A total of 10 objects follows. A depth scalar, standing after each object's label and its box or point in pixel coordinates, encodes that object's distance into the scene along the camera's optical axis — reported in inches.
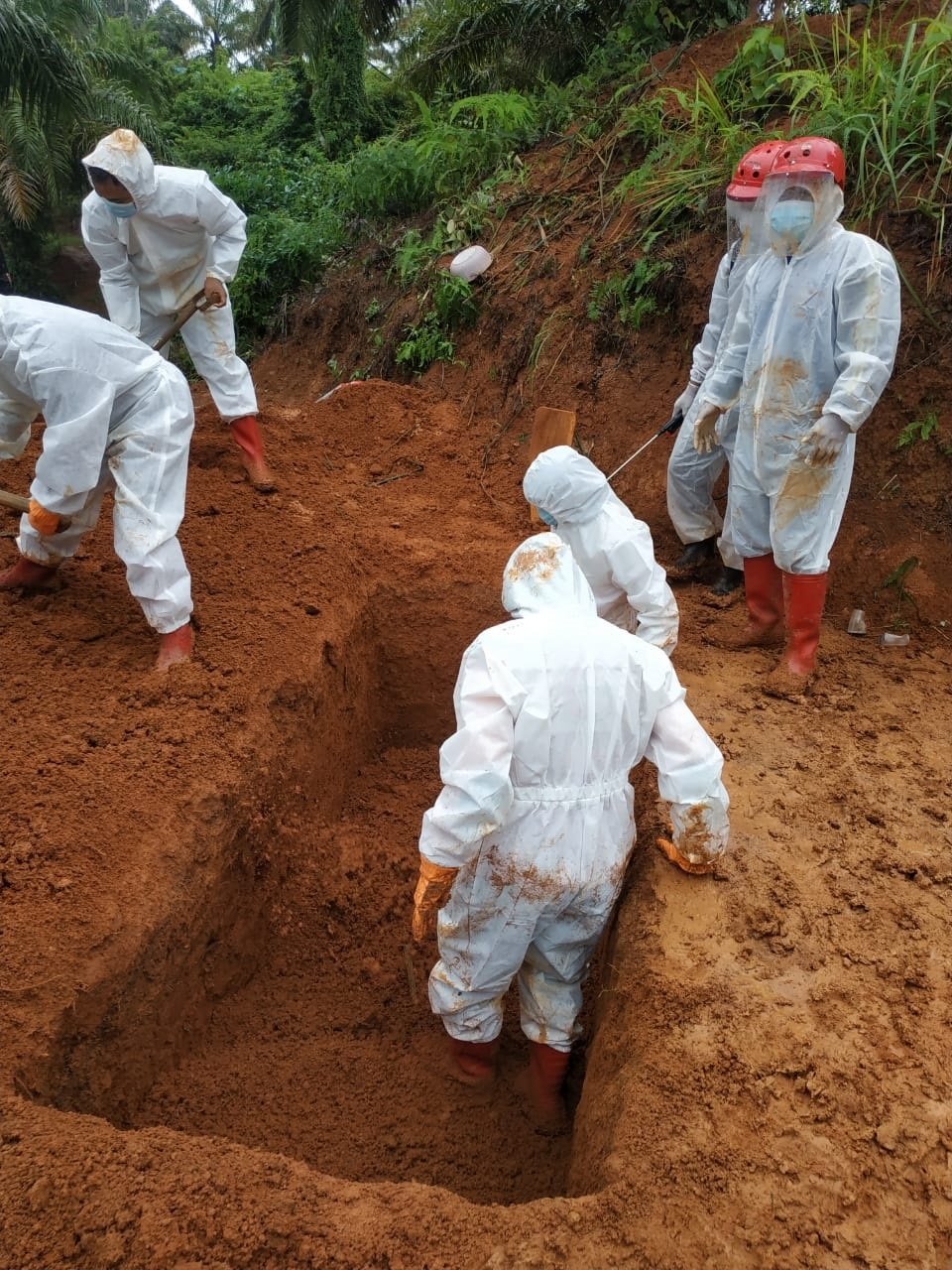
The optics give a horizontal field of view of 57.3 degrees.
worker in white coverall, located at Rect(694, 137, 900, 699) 130.7
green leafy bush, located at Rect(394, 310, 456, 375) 258.1
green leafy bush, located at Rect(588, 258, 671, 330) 216.8
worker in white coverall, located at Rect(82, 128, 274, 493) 157.5
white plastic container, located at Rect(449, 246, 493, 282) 253.6
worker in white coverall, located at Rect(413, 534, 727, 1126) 84.4
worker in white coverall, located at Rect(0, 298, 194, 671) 119.6
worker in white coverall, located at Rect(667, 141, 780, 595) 164.2
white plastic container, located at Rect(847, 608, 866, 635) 170.6
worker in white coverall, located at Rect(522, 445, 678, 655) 125.9
